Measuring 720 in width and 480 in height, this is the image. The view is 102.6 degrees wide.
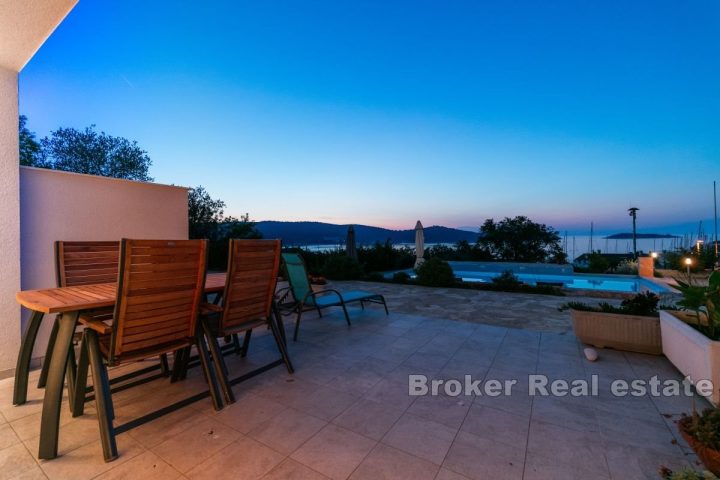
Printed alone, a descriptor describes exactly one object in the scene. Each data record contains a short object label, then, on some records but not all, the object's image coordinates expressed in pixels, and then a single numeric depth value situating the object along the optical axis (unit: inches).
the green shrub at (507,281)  272.8
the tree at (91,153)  485.4
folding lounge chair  157.0
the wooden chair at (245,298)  85.0
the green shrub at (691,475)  45.3
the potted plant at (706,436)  49.0
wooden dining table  61.1
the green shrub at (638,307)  119.8
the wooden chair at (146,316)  63.4
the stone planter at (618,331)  114.3
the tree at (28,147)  443.5
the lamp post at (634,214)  527.6
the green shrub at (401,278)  332.2
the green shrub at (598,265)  415.2
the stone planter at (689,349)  76.0
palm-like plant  81.5
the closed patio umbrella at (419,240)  378.0
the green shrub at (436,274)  294.0
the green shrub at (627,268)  383.4
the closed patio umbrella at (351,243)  388.2
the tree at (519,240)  612.1
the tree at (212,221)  501.8
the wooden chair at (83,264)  96.9
